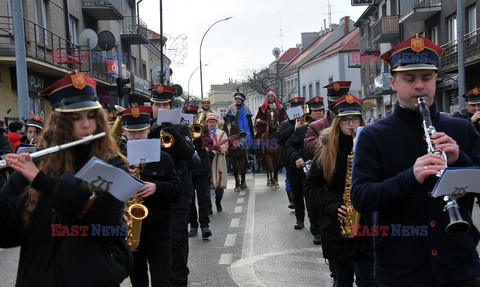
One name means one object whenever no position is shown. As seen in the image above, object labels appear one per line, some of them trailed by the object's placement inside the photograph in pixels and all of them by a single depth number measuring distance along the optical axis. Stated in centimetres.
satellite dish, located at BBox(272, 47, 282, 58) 9051
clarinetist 295
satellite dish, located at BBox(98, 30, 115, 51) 2052
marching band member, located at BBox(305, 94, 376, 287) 491
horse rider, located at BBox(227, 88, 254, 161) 1628
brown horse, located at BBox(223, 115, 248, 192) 1566
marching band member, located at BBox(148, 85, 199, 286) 593
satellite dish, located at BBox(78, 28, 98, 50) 2039
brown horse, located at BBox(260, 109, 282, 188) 1588
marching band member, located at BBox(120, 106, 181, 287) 513
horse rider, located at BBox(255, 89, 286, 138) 1603
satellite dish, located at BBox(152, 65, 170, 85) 2500
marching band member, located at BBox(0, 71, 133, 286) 297
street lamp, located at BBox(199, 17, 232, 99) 4113
